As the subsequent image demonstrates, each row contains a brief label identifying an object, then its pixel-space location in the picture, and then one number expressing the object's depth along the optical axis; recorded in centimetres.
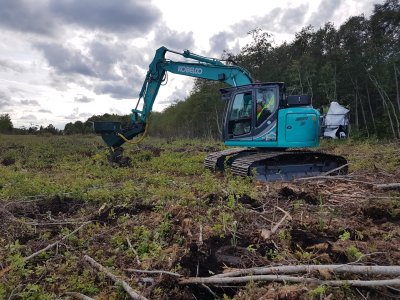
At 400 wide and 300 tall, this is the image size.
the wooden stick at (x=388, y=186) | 678
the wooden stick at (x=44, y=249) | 413
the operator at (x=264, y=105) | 1019
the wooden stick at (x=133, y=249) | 437
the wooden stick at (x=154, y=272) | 377
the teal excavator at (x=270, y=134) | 991
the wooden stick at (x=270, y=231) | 460
